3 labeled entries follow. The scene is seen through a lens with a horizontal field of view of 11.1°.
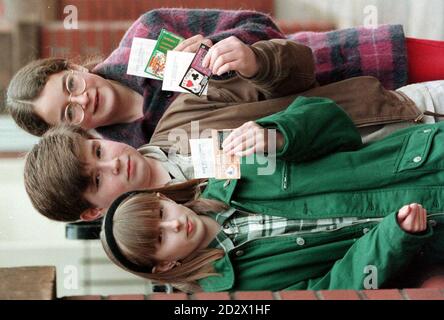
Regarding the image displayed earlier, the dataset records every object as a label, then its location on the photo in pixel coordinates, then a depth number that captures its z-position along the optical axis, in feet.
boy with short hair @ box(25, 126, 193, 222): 12.62
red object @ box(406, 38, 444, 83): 13.17
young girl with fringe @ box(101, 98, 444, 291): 12.35
